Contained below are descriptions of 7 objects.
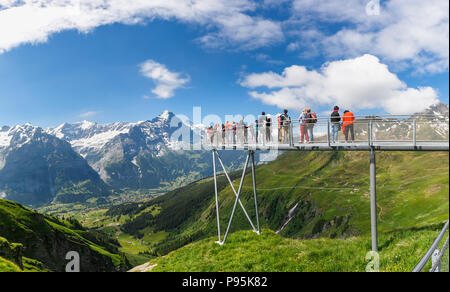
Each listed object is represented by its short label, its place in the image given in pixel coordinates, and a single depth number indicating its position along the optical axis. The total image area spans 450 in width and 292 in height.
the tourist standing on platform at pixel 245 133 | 25.03
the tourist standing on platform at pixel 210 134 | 30.52
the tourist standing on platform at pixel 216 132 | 29.35
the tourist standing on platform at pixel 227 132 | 27.79
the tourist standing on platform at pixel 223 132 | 28.26
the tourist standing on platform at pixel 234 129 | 26.56
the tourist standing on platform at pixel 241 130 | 25.33
